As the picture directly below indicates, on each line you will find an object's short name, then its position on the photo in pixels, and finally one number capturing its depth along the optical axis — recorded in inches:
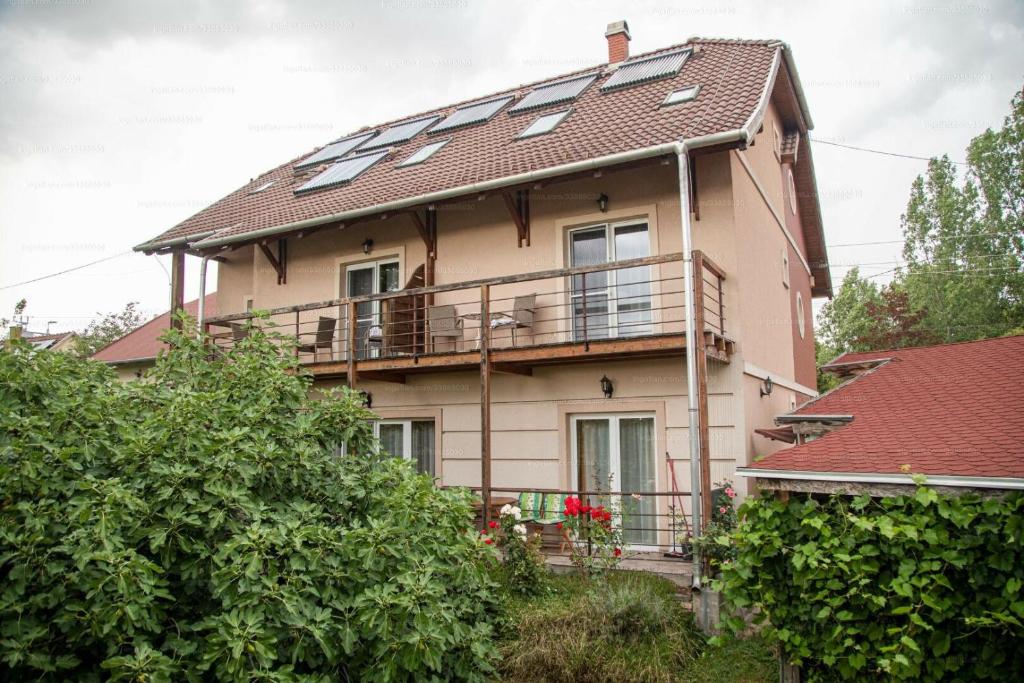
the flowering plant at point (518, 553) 263.1
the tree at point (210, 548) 133.1
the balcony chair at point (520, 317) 354.5
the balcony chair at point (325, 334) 415.2
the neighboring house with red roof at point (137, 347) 794.2
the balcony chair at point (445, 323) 377.7
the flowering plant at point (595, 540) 264.2
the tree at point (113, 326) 1128.3
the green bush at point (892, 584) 163.2
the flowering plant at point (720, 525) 257.1
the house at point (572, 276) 321.7
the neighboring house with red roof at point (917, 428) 179.3
